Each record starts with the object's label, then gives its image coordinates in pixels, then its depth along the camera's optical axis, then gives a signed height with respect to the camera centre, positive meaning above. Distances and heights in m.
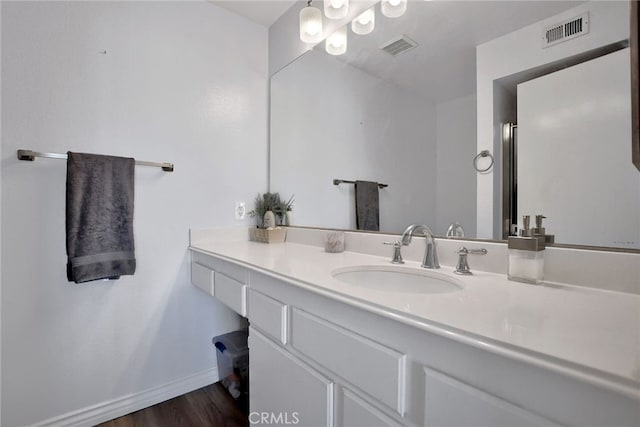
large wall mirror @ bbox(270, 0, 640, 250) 0.73 +0.33
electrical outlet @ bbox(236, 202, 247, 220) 1.84 +0.05
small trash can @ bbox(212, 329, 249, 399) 1.57 -0.83
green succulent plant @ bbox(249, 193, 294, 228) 1.87 +0.07
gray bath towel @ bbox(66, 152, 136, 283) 1.26 +0.00
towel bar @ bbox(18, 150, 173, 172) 1.20 +0.27
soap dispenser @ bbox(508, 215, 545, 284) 0.75 -0.11
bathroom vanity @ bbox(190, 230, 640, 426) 0.39 -0.24
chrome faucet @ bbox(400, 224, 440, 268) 1.00 -0.12
